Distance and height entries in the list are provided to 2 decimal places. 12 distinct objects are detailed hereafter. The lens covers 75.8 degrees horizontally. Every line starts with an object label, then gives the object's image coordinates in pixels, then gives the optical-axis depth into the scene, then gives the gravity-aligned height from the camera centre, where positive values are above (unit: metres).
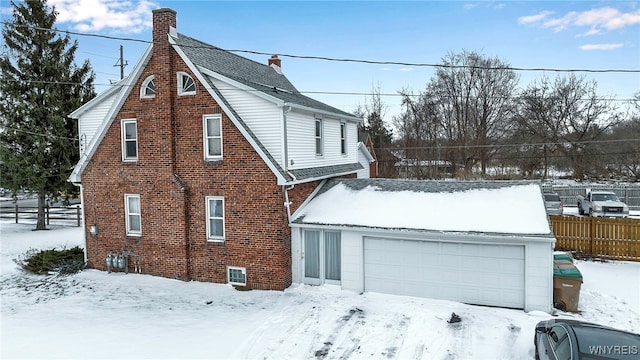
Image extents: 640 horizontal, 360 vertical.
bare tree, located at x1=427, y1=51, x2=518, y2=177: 46.12 +6.71
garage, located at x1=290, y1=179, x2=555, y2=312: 11.19 -2.24
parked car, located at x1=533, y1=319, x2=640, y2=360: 6.51 -2.98
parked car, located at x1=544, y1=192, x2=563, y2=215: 26.08 -2.63
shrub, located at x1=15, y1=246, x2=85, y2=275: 15.66 -3.53
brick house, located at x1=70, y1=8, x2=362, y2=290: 13.27 +0.06
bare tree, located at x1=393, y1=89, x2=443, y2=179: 46.77 +3.86
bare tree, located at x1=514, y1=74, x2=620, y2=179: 45.16 +4.96
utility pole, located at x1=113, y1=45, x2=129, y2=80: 28.35 +7.49
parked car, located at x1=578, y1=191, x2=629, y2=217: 24.77 -2.56
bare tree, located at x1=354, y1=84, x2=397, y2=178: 50.16 +5.32
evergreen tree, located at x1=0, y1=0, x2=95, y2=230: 23.31 +3.78
